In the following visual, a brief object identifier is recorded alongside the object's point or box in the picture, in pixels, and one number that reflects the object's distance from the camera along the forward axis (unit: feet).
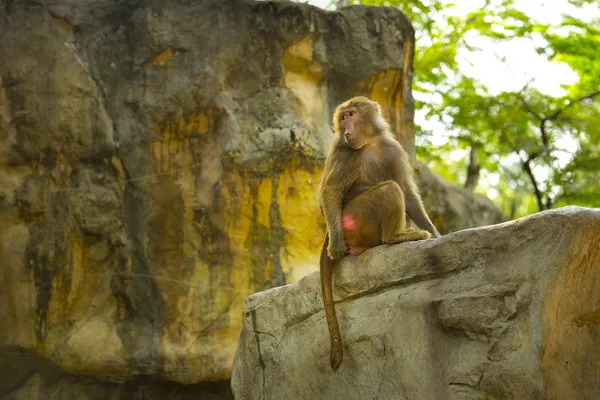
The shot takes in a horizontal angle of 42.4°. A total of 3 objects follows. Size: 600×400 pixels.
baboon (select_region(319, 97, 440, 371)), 17.28
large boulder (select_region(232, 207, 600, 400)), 13.41
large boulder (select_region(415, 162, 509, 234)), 38.17
